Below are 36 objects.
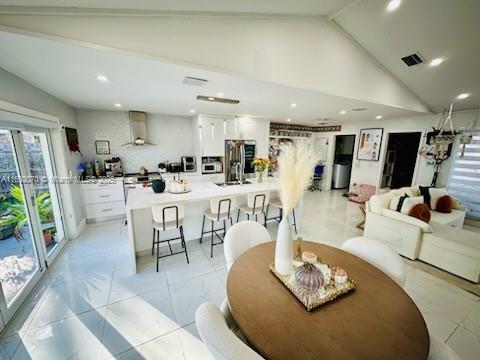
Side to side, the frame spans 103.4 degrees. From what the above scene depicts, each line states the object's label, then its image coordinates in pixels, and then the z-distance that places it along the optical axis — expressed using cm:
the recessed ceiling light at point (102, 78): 217
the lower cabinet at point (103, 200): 393
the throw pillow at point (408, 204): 296
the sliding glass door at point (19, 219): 202
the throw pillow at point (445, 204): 365
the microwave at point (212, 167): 514
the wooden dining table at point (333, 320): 81
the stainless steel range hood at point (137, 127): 457
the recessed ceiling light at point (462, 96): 355
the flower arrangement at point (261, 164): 339
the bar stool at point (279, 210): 341
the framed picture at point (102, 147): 446
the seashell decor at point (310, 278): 113
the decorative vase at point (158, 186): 279
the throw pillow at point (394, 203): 310
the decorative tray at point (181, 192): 286
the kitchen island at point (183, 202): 245
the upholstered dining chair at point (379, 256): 135
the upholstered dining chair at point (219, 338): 74
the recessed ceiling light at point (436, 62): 286
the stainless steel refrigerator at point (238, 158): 525
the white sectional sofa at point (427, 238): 240
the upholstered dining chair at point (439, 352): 84
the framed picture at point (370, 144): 569
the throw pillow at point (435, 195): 378
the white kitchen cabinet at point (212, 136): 486
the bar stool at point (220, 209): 277
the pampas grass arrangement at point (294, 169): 121
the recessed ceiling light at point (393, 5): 222
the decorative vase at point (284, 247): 128
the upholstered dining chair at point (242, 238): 162
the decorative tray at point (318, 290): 106
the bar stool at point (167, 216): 237
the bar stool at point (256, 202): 303
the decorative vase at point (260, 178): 361
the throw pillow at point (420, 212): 284
